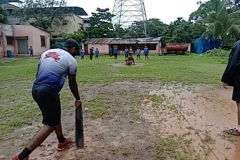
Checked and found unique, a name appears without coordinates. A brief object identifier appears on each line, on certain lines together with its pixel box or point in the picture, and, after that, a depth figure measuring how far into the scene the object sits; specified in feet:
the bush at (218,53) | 86.23
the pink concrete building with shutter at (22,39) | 94.71
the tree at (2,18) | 108.60
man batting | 9.78
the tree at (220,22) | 85.10
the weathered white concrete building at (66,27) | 129.57
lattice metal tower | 132.05
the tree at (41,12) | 117.29
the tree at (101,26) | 125.59
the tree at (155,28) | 142.61
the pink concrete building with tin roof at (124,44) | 112.16
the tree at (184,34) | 115.18
